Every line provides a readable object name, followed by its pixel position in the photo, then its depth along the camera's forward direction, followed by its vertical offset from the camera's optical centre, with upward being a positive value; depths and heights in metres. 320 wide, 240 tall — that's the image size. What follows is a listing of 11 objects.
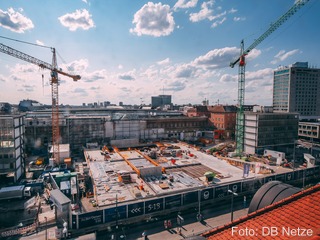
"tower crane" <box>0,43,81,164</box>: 56.03 +7.14
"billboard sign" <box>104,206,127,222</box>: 27.27 -13.63
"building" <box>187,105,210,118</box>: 94.94 -1.22
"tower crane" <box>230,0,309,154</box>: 62.29 +1.74
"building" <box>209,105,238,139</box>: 83.50 -5.33
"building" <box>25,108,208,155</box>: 63.88 -7.48
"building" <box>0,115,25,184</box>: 39.88 -8.04
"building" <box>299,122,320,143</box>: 78.88 -8.43
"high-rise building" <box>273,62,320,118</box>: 132.38 +12.61
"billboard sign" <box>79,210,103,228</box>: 26.22 -13.83
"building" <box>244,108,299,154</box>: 59.25 -6.51
